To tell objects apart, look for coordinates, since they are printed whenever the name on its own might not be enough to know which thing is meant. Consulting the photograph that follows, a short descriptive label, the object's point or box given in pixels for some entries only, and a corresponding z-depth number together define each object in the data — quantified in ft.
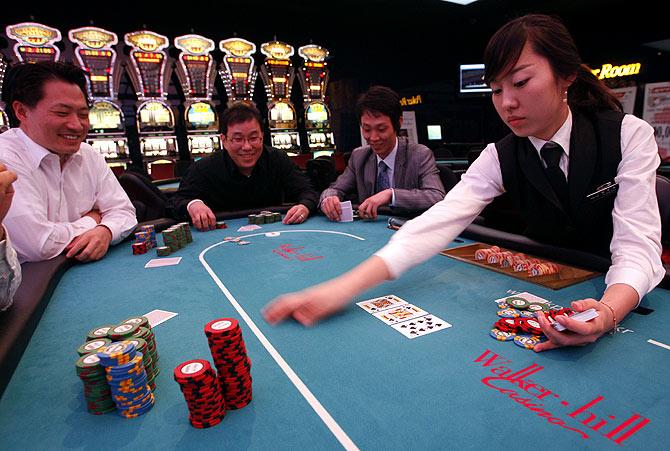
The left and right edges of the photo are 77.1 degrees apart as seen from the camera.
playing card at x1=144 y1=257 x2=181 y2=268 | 6.34
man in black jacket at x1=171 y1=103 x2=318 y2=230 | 10.64
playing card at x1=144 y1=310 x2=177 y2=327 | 4.27
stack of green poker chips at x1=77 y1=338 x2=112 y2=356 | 3.26
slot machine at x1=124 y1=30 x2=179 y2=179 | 24.82
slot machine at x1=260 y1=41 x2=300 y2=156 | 28.40
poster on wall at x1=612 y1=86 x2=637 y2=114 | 22.91
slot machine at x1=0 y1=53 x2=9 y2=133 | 20.82
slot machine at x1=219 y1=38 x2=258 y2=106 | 27.43
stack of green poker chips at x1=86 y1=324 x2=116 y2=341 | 3.51
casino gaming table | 2.52
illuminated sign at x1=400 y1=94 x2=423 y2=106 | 37.60
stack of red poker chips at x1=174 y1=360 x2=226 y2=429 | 2.65
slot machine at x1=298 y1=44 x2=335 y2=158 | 29.60
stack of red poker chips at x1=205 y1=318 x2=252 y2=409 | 2.84
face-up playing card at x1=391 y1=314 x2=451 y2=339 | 3.73
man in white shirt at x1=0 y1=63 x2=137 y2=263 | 6.41
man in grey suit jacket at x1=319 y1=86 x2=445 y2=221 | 9.43
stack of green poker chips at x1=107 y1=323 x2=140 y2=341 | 3.40
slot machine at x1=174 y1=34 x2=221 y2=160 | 26.30
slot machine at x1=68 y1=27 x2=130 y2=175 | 23.38
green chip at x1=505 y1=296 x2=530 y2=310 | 3.99
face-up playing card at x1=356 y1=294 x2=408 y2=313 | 4.25
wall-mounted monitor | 32.09
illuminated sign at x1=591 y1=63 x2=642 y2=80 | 26.10
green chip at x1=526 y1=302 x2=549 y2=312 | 3.86
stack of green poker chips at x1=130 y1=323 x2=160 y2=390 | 3.14
